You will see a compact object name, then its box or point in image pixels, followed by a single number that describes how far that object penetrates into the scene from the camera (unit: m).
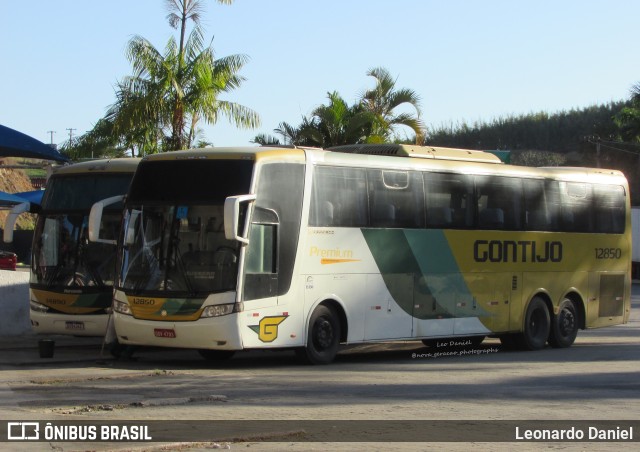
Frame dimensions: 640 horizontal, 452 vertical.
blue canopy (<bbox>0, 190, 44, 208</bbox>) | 30.28
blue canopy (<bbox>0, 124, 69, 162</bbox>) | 24.88
